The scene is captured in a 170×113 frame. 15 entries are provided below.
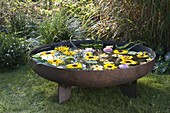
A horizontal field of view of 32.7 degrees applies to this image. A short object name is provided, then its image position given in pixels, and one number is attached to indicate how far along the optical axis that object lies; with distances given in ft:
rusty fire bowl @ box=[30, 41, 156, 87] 8.20
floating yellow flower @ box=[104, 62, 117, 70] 8.71
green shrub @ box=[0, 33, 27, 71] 12.25
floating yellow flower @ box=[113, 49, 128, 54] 10.13
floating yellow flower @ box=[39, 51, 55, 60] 9.73
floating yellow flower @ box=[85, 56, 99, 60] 9.55
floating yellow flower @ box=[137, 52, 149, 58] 9.78
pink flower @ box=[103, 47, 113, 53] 10.29
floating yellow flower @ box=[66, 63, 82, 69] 8.71
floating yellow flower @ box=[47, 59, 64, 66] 9.11
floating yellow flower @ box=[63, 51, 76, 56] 9.99
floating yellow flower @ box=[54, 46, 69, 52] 10.38
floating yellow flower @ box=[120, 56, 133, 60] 9.57
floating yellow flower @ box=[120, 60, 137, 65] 9.12
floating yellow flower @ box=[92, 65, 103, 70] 8.79
